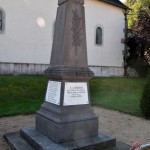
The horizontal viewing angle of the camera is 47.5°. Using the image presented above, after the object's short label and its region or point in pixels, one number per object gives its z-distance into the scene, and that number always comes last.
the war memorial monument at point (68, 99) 3.16
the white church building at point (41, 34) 10.21
